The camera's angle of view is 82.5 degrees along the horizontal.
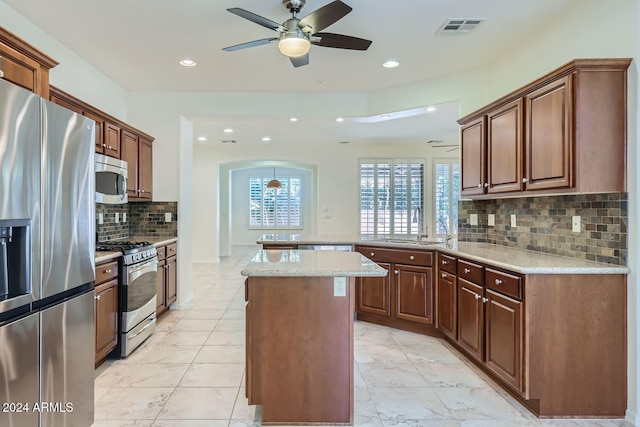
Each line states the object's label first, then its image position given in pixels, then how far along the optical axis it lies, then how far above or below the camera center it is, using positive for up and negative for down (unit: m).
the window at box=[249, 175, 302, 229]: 11.52 +0.43
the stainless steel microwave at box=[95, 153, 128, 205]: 3.33 +0.34
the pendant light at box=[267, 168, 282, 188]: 9.72 +0.84
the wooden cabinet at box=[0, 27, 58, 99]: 1.84 +0.82
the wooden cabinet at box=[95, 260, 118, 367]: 2.71 -0.72
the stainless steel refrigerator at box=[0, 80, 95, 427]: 1.53 -0.22
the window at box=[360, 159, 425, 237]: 8.12 +0.46
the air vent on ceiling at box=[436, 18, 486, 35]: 2.80 +1.50
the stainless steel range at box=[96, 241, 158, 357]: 3.04 -0.68
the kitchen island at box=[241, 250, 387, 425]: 2.10 -0.76
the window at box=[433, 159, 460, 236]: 8.31 +0.56
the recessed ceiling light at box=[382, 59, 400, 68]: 3.57 +1.51
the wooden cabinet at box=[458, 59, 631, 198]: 2.17 +0.54
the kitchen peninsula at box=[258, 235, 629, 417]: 2.17 -0.72
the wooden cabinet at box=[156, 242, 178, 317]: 3.93 -0.70
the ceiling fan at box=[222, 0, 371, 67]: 2.25 +1.25
